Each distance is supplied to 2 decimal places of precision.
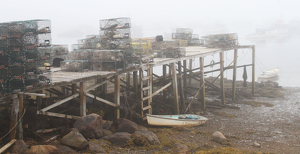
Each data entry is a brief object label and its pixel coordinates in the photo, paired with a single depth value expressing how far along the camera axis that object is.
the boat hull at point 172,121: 13.79
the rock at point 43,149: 8.27
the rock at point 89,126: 10.20
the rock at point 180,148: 10.96
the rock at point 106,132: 11.06
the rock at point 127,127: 11.73
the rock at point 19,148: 8.45
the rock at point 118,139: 10.63
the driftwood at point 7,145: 8.42
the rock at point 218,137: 12.90
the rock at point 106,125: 11.86
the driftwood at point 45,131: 10.25
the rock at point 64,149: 9.10
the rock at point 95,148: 9.48
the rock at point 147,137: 10.86
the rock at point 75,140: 9.40
